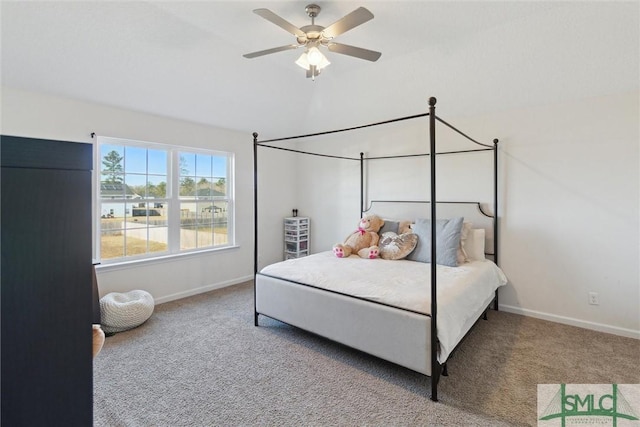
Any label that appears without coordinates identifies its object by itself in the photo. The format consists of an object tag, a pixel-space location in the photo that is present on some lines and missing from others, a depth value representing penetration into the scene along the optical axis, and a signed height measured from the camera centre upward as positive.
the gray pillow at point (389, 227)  3.90 -0.20
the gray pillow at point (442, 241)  3.16 -0.31
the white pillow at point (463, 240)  3.27 -0.32
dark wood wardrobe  0.48 -0.12
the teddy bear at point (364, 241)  3.61 -0.36
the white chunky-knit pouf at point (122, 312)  2.88 -0.93
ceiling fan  1.93 +1.16
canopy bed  2.08 -0.65
